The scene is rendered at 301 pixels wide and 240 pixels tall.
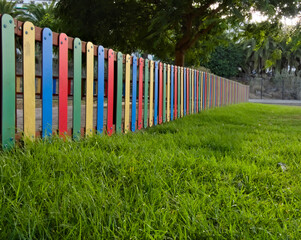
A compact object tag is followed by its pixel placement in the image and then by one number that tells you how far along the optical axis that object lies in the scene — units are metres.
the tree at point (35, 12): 31.92
